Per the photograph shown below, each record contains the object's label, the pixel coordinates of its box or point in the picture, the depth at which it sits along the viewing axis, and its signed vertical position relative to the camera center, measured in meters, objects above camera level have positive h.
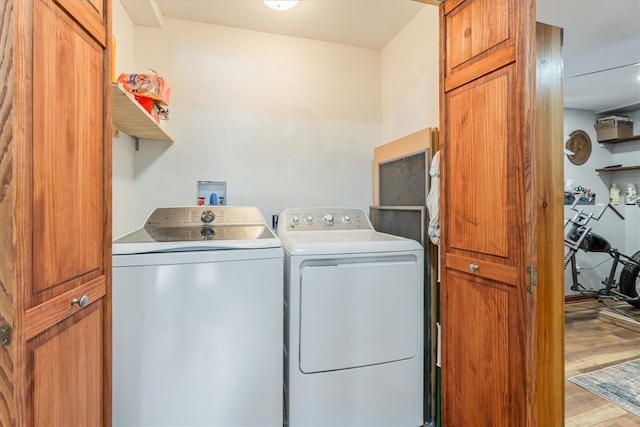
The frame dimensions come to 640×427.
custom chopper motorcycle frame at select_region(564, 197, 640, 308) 3.54 -0.57
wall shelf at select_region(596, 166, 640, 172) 3.89 +0.56
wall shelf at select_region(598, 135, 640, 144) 3.92 +0.94
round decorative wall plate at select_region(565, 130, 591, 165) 4.06 +0.87
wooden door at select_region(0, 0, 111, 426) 0.63 +0.00
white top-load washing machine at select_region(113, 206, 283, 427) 1.24 -0.51
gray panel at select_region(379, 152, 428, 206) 1.82 +0.20
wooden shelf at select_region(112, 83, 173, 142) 1.35 +0.49
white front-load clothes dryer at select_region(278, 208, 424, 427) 1.48 -0.60
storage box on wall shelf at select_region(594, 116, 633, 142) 3.95 +1.09
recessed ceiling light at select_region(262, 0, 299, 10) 1.77 +1.21
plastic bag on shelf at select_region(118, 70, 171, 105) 1.54 +0.65
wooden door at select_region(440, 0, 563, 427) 1.00 -0.03
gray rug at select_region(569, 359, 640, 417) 1.90 -1.17
